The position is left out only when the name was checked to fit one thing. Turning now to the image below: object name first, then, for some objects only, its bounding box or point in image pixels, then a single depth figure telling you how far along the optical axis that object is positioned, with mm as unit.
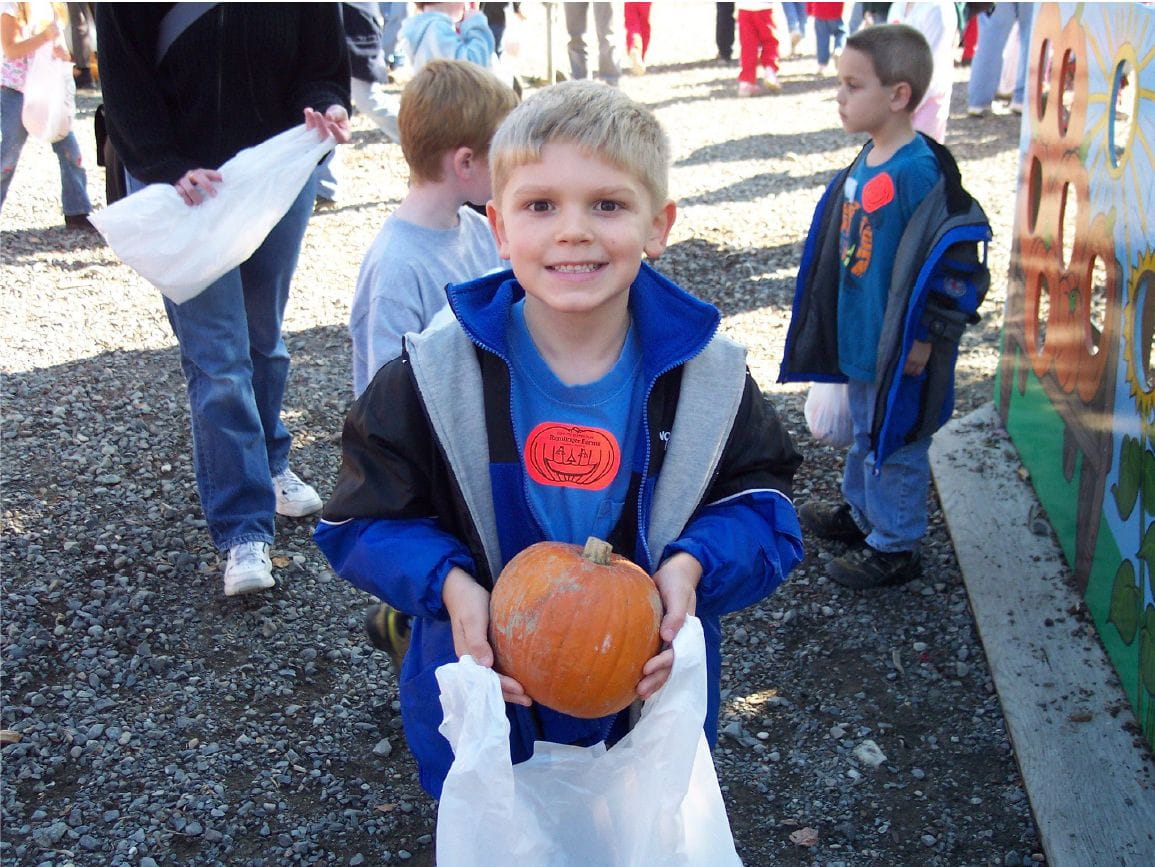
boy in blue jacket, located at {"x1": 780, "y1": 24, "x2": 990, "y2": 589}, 3650
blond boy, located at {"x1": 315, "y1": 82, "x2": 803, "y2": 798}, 1973
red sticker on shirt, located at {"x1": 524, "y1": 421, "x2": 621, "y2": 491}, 2053
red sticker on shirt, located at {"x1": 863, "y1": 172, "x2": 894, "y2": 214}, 3799
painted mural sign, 3328
